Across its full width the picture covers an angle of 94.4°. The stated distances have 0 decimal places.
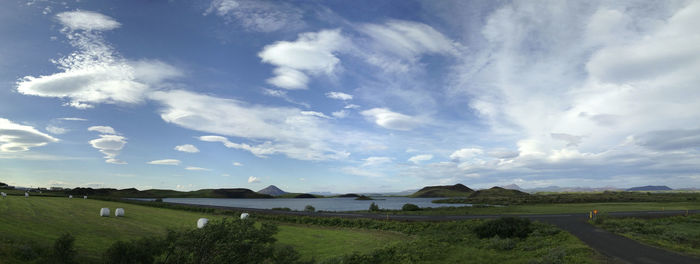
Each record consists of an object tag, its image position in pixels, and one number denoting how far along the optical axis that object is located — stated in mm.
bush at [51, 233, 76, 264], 19297
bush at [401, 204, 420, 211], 63688
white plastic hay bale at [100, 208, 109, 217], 46556
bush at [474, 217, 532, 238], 31125
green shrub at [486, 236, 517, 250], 25891
